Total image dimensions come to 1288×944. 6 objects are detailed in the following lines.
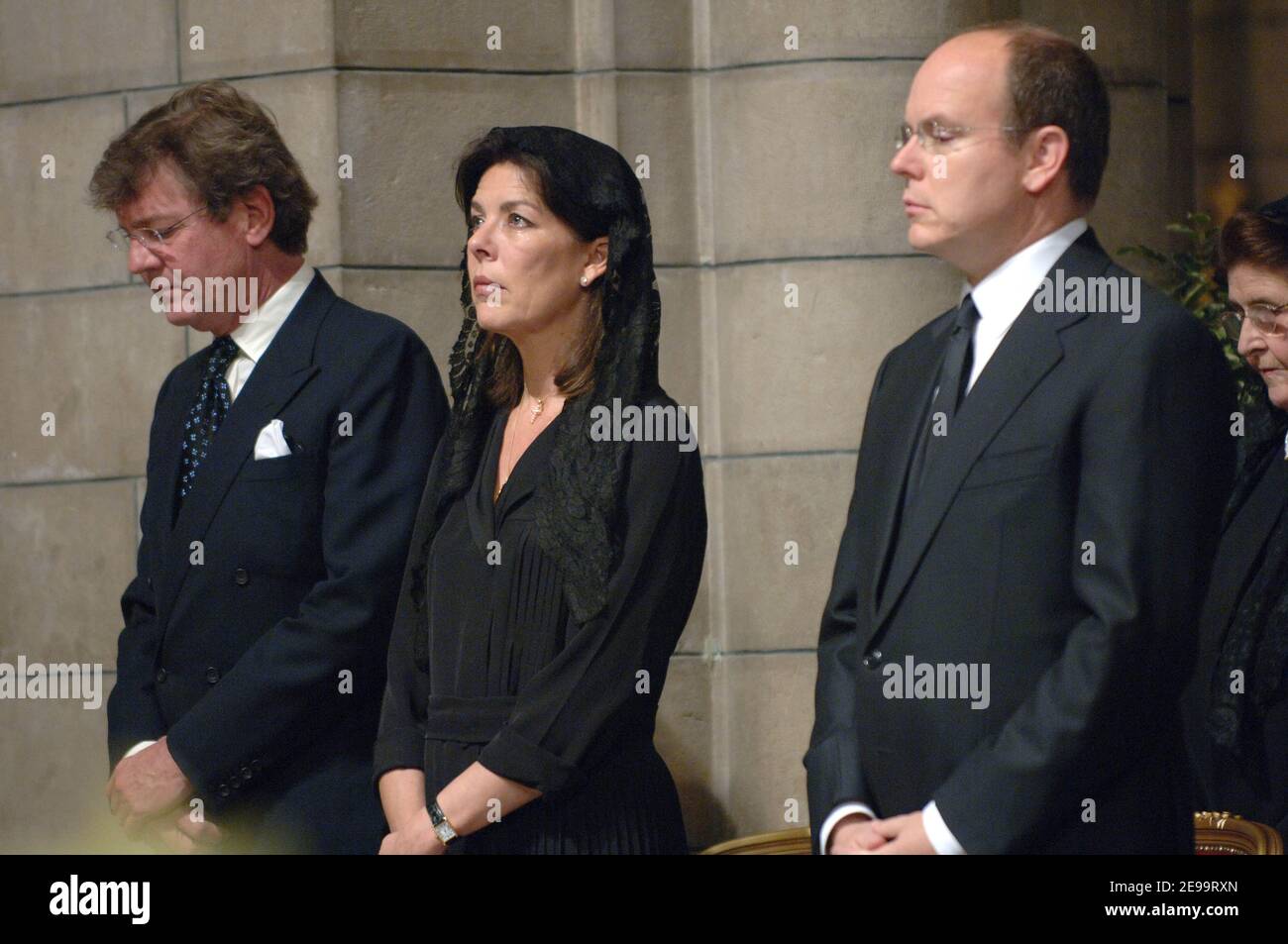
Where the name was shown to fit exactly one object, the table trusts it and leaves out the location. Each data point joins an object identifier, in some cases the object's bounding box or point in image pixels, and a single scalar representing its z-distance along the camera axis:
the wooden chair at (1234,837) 7.36
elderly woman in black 8.34
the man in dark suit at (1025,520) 6.28
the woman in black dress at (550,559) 7.49
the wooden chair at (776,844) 7.69
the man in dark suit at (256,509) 8.53
